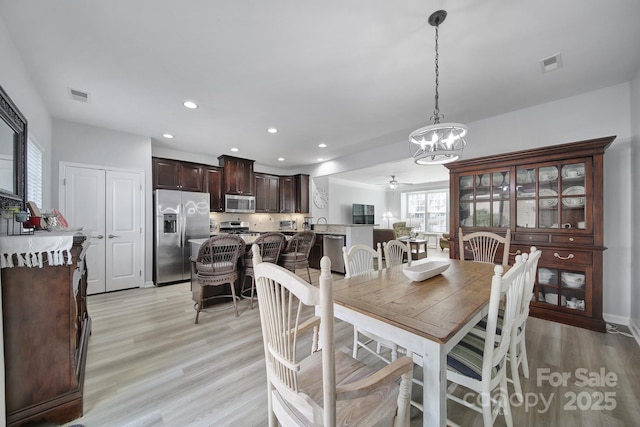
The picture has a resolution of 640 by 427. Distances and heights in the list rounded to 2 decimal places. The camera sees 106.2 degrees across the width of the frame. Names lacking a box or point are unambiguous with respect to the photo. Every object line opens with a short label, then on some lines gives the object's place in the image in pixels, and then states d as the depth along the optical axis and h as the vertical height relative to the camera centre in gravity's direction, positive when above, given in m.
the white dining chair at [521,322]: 1.36 -0.64
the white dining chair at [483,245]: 2.71 -0.37
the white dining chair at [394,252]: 2.30 -0.40
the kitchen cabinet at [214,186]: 5.02 +0.60
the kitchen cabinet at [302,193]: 6.39 +0.56
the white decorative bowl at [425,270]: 1.67 -0.42
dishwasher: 5.02 -0.74
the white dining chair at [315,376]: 0.73 -0.60
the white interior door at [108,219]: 3.54 -0.06
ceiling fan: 7.82 +1.08
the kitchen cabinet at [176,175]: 4.36 +0.76
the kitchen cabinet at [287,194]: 6.39 +0.54
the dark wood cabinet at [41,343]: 1.28 -0.71
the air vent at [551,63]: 2.10 +1.35
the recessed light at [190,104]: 2.90 +1.35
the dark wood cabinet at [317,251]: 5.42 -0.85
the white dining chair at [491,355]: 1.05 -0.74
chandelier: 1.69 +0.63
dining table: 0.93 -0.48
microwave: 5.30 +0.25
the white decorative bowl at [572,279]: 2.52 -0.71
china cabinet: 2.43 -0.01
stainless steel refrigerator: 4.18 -0.29
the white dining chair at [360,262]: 1.95 -0.45
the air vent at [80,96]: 2.66 +1.36
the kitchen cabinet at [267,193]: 5.97 +0.55
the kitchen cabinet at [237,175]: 5.28 +0.89
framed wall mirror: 1.67 +0.48
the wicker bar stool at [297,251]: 3.58 -0.57
